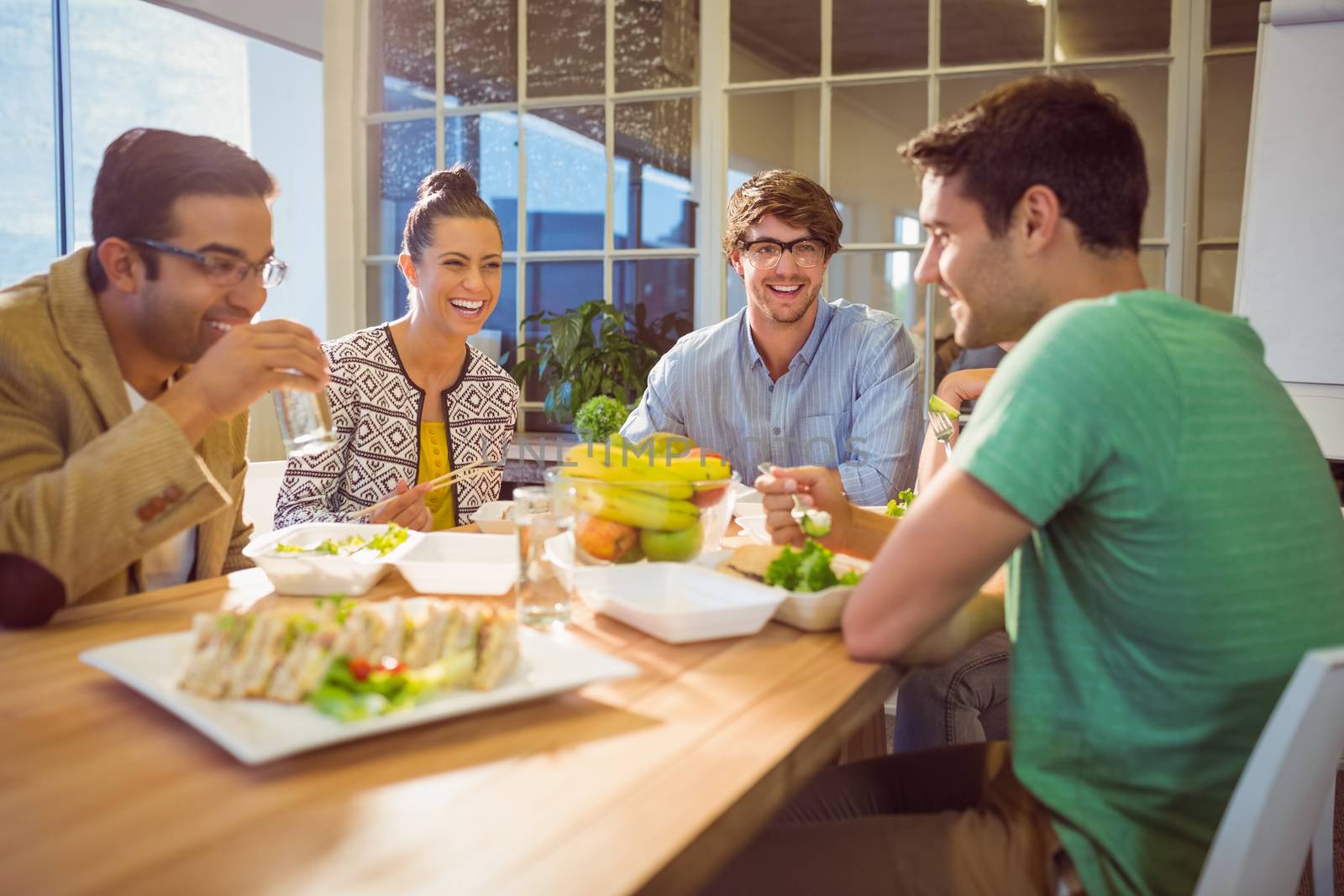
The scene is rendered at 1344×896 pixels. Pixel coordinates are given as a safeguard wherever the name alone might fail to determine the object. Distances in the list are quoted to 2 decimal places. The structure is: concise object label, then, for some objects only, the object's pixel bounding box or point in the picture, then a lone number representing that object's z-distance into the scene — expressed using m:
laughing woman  2.45
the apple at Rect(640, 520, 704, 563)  1.46
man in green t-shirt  1.02
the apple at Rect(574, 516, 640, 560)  1.43
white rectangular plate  0.82
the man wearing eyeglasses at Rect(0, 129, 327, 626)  1.21
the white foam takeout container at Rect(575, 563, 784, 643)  1.21
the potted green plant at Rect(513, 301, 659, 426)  4.20
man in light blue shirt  2.59
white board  2.93
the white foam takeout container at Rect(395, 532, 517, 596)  1.40
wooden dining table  0.65
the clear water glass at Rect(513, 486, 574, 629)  1.26
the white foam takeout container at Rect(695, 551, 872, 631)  1.27
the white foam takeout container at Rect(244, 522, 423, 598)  1.39
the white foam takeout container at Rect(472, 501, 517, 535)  1.81
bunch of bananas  1.41
